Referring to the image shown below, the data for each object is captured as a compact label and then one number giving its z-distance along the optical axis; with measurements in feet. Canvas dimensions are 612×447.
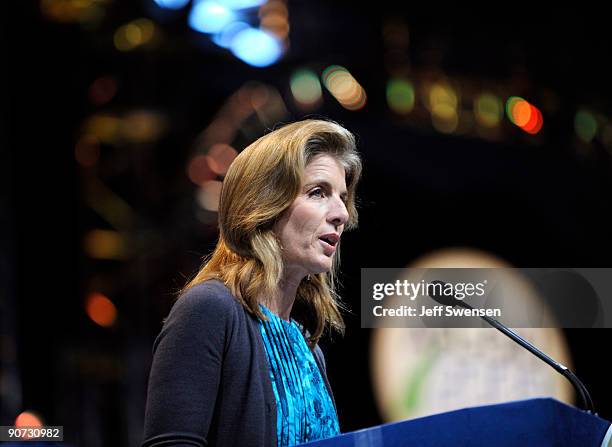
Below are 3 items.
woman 14.43
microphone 14.48
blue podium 13.96
